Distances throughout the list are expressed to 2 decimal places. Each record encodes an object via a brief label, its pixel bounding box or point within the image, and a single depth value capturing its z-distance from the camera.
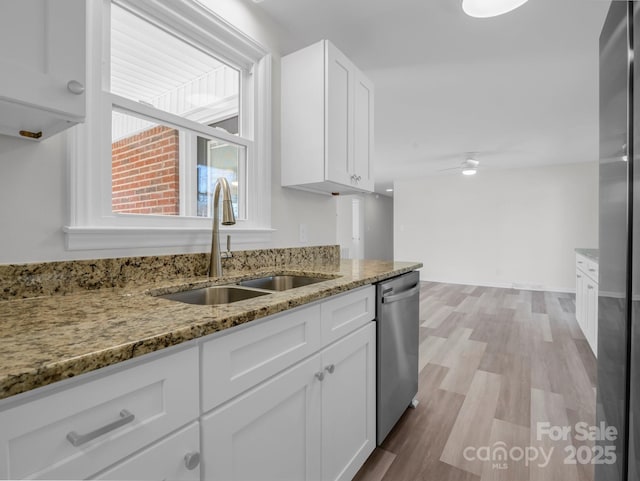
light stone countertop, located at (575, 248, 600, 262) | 2.92
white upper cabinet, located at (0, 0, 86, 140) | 0.69
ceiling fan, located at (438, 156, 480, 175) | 5.32
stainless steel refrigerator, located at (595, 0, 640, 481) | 0.82
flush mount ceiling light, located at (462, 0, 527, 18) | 1.61
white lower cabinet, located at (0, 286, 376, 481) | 0.52
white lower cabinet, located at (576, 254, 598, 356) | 2.83
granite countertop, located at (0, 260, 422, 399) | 0.50
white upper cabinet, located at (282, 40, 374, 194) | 1.85
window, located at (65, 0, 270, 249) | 1.21
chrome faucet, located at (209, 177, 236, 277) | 1.44
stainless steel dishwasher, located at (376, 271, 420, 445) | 1.60
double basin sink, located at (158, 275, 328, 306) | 1.28
